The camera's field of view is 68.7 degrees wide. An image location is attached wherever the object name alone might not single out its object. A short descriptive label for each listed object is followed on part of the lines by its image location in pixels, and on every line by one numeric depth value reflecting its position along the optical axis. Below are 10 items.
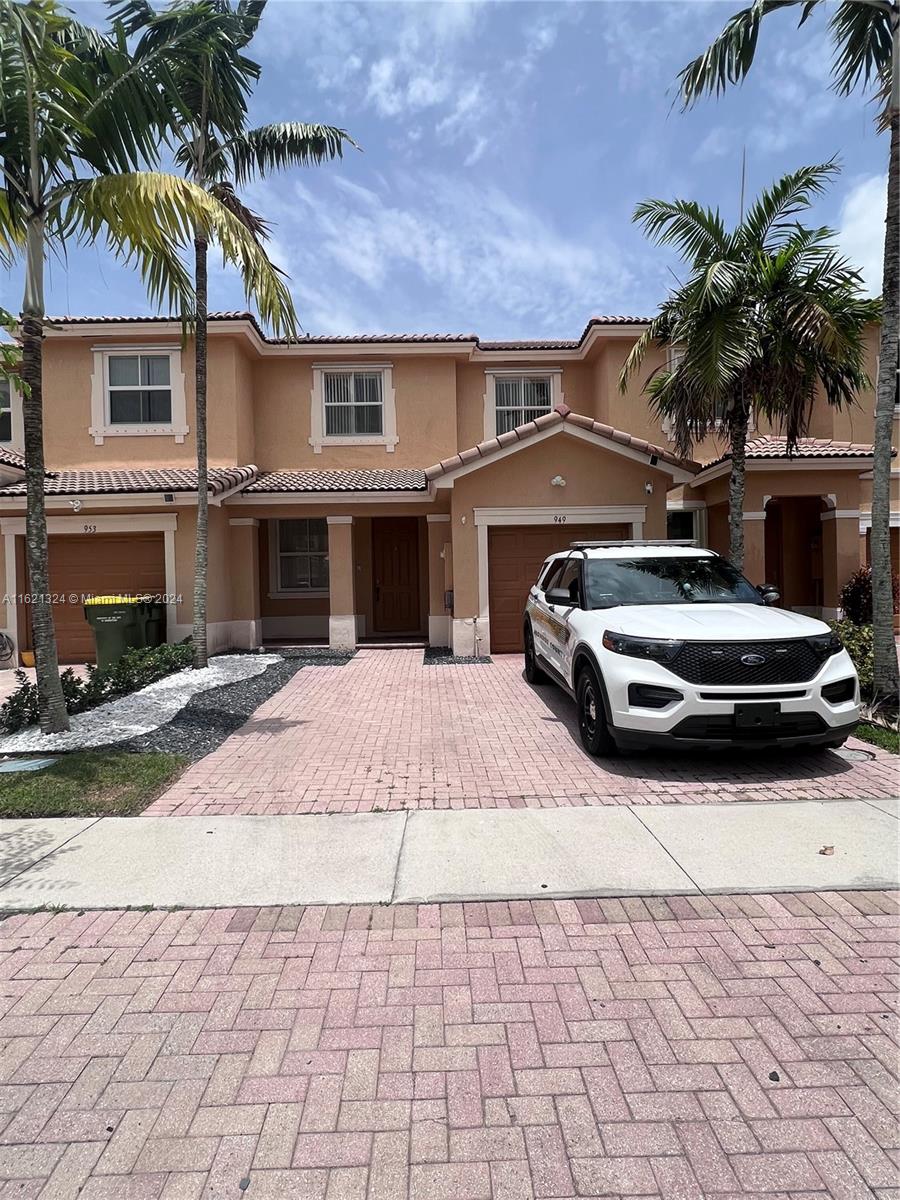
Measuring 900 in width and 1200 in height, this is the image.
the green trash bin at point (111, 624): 11.44
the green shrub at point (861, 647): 7.69
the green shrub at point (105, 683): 7.40
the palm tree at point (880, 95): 6.92
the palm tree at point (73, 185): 5.86
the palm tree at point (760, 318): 8.73
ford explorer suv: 5.18
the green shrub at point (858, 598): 13.03
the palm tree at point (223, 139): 8.69
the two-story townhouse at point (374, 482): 12.23
